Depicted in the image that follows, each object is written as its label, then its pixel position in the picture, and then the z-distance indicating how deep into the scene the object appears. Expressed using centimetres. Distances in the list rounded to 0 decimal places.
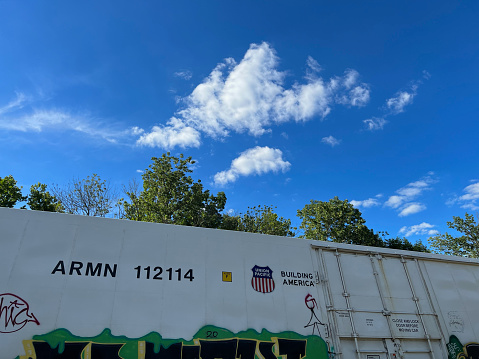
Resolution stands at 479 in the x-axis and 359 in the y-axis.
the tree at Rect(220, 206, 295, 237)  2765
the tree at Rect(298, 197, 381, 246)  2566
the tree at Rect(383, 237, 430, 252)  2933
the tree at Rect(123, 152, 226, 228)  2102
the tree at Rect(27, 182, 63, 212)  1831
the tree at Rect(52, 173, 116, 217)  2052
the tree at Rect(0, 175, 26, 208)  1762
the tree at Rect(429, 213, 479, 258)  3309
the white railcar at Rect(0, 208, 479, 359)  449
